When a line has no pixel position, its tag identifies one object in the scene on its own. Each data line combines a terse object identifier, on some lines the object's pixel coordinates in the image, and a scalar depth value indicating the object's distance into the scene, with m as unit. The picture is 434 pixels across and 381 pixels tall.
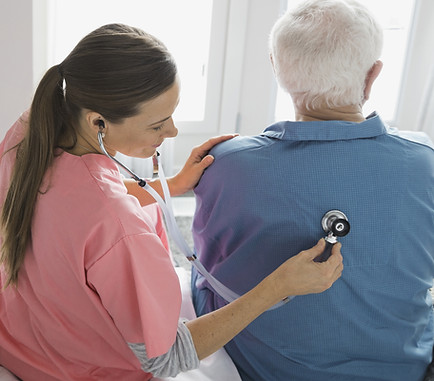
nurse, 1.05
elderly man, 1.19
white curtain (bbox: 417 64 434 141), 3.22
